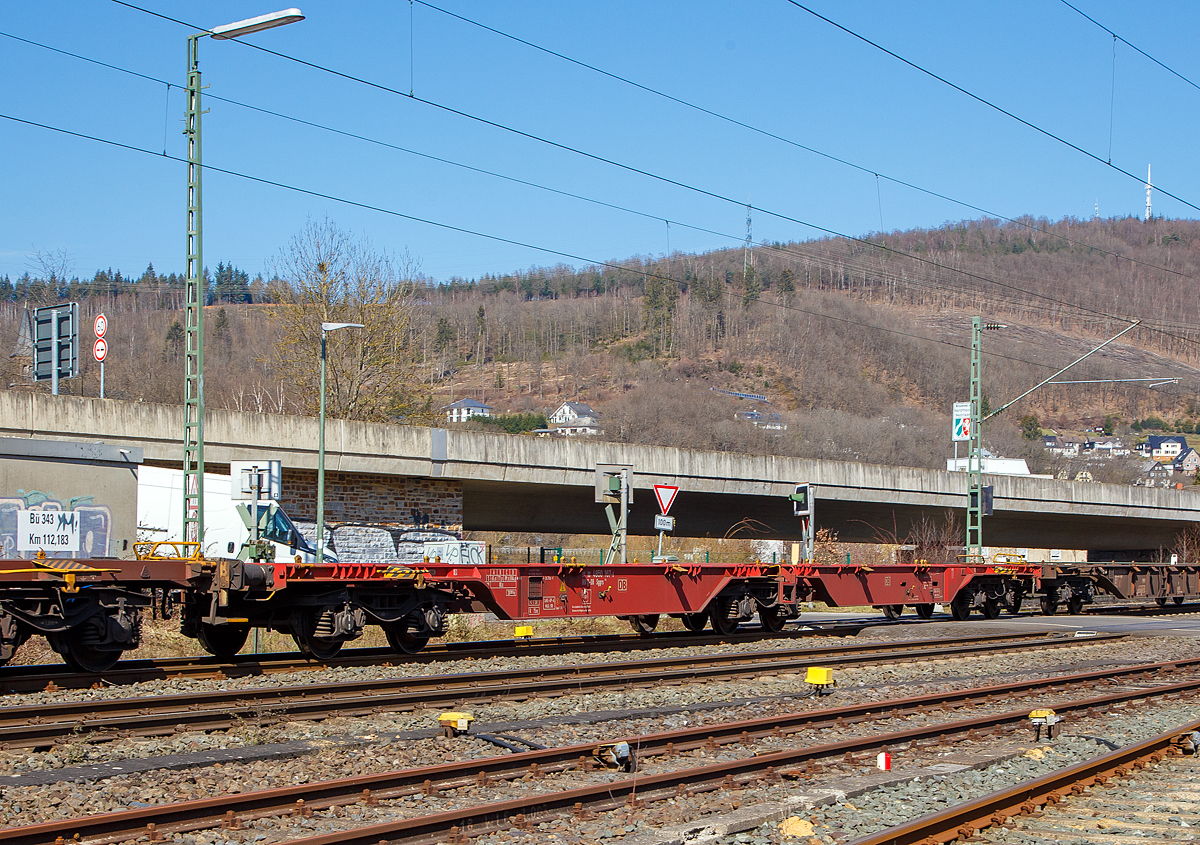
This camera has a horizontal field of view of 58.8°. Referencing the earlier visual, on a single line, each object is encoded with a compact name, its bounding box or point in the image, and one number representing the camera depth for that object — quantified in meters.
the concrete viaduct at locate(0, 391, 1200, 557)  24.56
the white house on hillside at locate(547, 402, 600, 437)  132.50
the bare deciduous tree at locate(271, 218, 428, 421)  44.38
